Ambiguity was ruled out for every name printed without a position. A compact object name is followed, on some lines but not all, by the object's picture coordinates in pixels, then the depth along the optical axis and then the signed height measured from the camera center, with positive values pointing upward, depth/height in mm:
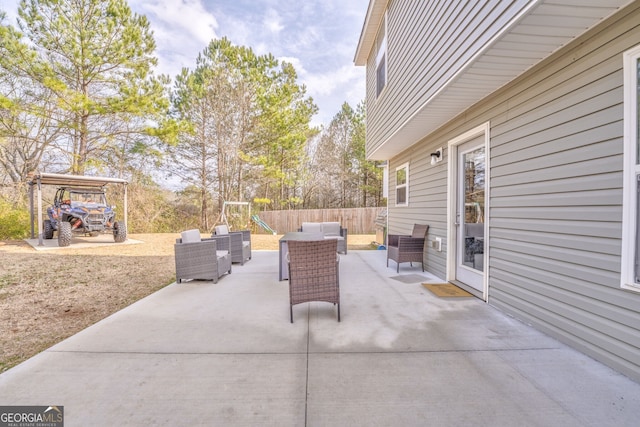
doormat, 3732 -1158
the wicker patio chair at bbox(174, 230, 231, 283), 4277 -796
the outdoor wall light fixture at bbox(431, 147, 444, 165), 4660 +868
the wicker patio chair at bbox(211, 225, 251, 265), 5500 -703
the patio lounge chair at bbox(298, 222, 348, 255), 6711 -557
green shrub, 9297 -471
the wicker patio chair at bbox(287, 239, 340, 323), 2836 -661
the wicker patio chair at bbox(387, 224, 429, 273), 5000 -735
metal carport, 7617 +815
